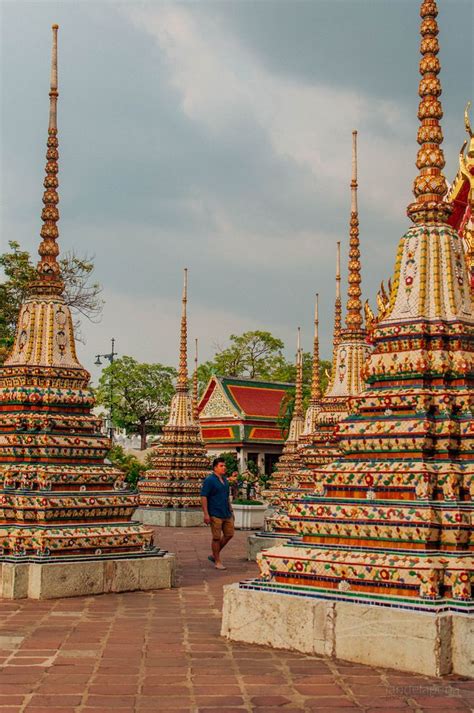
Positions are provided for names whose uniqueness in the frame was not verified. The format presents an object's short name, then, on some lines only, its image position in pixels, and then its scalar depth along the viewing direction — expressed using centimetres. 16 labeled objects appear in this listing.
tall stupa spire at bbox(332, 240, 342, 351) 1972
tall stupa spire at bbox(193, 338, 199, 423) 4203
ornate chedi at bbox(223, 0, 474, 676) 725
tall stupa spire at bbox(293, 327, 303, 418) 3111
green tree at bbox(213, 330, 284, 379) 6366
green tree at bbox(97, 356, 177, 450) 6134
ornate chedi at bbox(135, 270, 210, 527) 2686
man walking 1392
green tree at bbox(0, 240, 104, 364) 2738
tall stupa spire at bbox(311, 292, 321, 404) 2477
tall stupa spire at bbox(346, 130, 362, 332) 1427
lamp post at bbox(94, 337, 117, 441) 5238
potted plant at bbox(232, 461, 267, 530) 2380
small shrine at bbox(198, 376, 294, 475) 5119
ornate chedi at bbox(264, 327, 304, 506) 3074
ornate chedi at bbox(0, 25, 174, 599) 1111
